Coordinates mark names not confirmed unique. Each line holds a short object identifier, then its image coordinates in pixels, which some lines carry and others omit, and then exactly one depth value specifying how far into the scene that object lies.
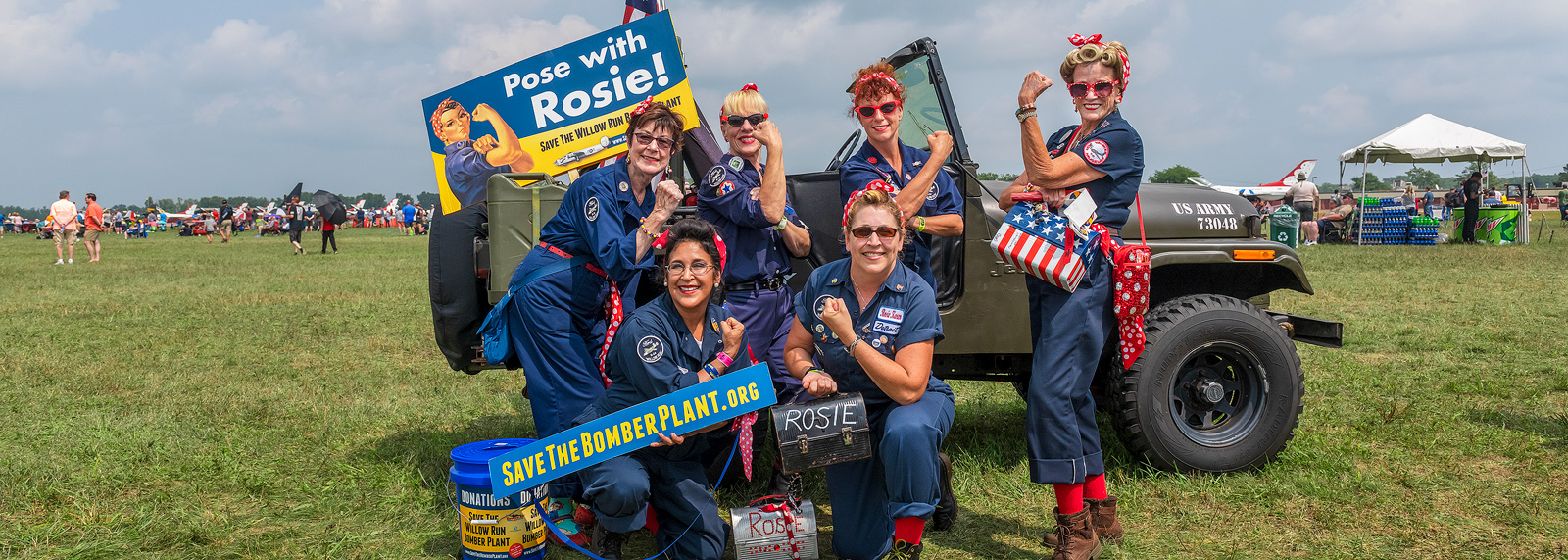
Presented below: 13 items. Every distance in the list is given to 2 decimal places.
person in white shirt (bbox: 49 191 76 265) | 18.97
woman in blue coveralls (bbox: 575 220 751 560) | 3.25
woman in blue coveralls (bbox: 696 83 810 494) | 3.45
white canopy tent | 21.06
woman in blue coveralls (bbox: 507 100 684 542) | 3.47
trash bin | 17.62
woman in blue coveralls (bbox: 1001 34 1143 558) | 3.23
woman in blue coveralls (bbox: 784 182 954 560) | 3.12
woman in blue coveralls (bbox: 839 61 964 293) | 3.45
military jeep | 3.90
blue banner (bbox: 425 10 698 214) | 4.21
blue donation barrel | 3.24
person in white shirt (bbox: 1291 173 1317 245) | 21.31
